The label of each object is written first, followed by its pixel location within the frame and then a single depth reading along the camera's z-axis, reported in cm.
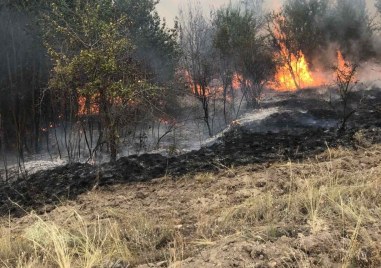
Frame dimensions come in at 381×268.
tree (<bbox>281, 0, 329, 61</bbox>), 3105
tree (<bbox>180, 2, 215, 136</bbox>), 2410
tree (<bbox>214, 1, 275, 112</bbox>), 2375
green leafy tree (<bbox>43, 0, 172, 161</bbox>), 995
